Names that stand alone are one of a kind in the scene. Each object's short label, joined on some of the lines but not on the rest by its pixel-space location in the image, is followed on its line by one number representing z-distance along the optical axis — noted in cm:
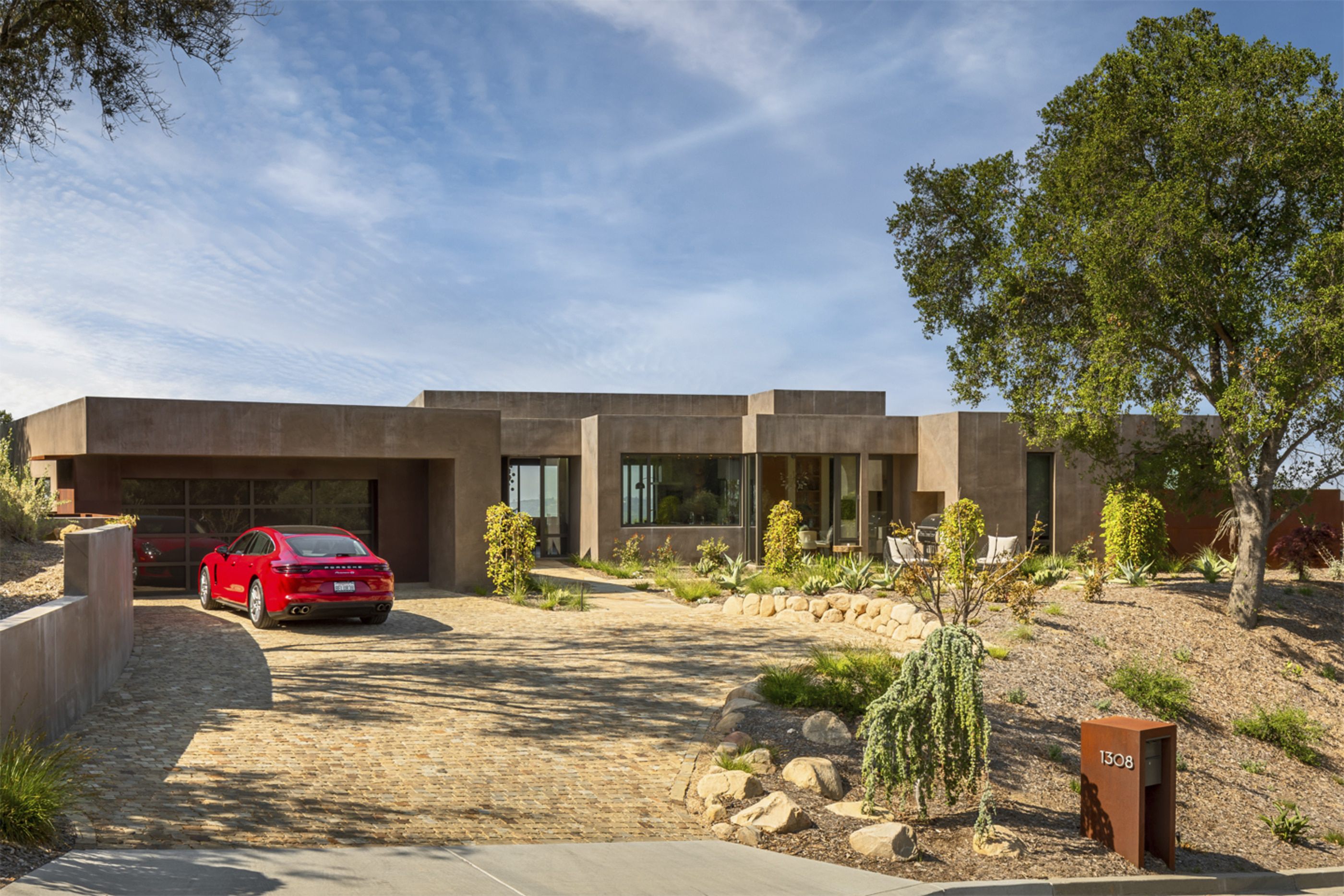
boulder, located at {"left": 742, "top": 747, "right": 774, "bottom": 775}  841
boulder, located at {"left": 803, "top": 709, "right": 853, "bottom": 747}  912
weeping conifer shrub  745
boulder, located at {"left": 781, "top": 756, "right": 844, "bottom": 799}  803
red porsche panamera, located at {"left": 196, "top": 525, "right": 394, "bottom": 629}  1416
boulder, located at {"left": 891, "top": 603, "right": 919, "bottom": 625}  1516
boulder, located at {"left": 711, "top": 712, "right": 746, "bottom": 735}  946
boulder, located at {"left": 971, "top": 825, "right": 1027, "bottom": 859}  716
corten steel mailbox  752
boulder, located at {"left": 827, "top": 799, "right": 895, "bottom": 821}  763
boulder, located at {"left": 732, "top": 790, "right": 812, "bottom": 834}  715
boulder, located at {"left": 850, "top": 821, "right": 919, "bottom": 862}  686
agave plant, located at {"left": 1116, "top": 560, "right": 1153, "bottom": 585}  1827
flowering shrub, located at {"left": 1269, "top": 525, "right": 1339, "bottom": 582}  2016
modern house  1927
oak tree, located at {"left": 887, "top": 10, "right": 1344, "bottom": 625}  1501
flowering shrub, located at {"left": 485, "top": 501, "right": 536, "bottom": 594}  1898
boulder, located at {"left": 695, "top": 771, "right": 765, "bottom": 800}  775
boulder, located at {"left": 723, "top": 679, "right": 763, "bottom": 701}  1042
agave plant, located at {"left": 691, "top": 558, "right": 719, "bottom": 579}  2222
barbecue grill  2246
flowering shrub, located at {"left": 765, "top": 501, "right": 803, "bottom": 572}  2080
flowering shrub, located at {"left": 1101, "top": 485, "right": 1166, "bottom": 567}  1981
